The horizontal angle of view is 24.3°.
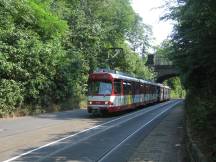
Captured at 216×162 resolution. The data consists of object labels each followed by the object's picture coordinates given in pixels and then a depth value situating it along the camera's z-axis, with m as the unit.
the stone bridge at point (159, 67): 100.00
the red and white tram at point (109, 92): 31.73
